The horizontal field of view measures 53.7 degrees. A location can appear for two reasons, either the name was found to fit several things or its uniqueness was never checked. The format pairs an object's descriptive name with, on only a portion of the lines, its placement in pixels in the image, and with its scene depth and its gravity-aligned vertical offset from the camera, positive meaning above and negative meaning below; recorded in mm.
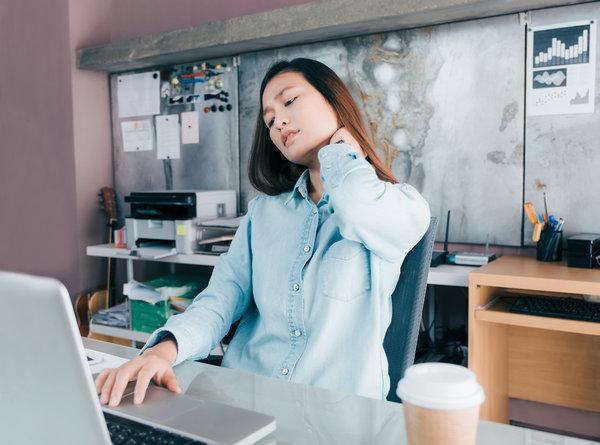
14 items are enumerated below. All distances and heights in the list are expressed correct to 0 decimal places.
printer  2701 -224
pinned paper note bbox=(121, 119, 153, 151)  3355 +202
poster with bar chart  2164 +366
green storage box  2756 -681
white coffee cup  491 -196
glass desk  684 -317
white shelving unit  2047 -398
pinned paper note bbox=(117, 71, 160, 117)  3299 +431
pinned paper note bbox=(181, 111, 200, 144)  3180 +225
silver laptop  507 -179
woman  1121 -189
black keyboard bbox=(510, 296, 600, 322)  1783 -440
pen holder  2164 -288
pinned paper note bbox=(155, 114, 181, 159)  3256 +183
